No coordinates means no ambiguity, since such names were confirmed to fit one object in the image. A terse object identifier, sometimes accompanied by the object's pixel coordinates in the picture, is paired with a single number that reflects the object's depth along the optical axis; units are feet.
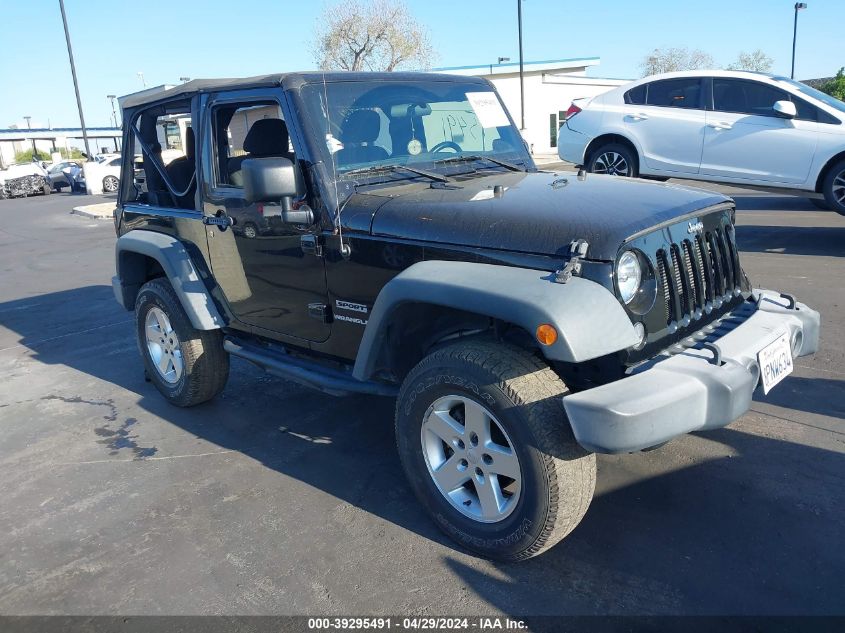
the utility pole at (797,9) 130.93
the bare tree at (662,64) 193.67
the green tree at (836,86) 92.79
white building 117.70
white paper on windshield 13.75
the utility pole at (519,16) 95.91
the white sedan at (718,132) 26.13
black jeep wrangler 8.42
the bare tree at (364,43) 138.41
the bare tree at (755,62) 187.83
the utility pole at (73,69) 78.84
